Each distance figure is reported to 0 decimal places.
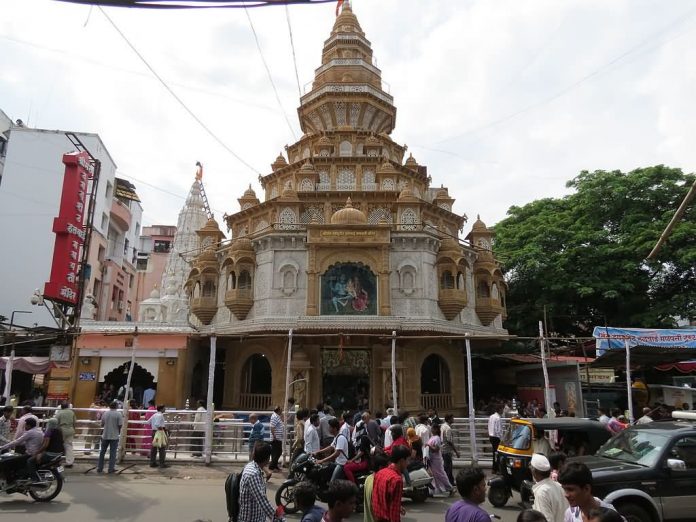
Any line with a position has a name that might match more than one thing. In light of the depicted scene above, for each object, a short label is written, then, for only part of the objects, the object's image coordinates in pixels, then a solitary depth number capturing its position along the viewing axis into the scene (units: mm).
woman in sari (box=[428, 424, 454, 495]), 9727
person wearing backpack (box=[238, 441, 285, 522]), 4812
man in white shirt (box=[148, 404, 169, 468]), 11788
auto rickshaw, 8758
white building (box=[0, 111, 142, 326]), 30797
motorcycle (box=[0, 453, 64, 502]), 8484
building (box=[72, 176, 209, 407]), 20234
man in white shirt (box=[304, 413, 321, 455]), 9593
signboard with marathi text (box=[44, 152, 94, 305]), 17688
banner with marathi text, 18469
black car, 6598
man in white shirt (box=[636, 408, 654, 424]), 11273
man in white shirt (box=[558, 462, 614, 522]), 4027
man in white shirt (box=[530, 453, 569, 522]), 4777
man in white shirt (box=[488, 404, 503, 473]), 12156
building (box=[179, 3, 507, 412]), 20031
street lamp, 13231
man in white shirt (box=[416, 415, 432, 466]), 9877
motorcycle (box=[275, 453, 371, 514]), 8203
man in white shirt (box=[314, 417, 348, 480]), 8112
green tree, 25734
